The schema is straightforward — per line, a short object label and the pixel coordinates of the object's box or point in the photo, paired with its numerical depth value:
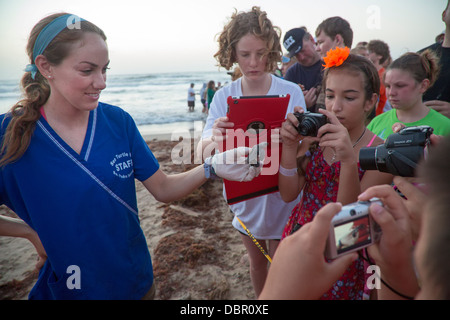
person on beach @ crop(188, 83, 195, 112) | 18.74
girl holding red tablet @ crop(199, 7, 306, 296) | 2.17
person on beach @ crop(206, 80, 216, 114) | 14.90
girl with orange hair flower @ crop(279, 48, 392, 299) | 1.61
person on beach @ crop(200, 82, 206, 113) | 18.48
